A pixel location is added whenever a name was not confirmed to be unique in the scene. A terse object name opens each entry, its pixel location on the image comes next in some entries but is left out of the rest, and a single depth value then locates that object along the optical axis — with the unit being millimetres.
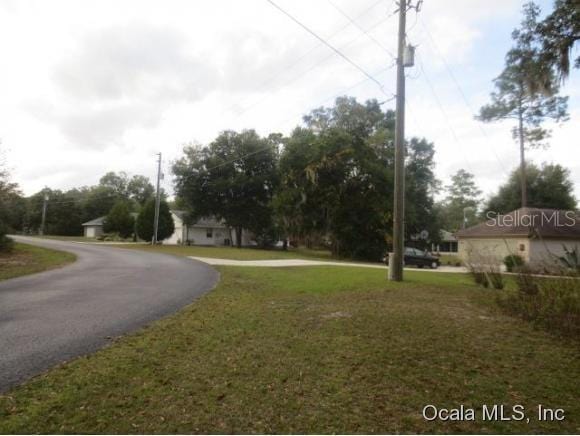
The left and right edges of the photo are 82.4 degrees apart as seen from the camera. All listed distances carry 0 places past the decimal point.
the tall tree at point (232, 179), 36688
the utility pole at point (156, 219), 32878
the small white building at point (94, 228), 53919
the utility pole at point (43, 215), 55781
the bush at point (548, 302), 5383
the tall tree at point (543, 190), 33844
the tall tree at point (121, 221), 44969
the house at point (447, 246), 58797
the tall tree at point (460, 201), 63844
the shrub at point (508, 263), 18580
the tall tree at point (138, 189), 76938
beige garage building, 21703
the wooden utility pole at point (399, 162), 11000
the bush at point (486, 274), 9219
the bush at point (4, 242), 17531
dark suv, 25311
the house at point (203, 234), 44062
